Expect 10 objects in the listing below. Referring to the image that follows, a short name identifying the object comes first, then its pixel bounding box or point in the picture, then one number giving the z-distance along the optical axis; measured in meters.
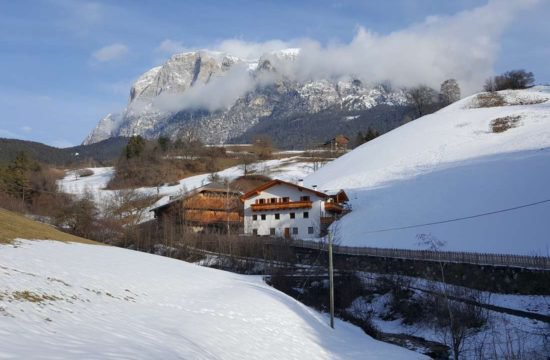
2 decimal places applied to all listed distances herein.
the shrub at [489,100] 101.00
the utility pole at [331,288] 29.22
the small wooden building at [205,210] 74.12
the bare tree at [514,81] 126.77
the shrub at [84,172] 139.88
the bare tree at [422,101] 137.50
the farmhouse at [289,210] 65.38
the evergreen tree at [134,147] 133.62
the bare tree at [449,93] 147.50
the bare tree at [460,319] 24.66
